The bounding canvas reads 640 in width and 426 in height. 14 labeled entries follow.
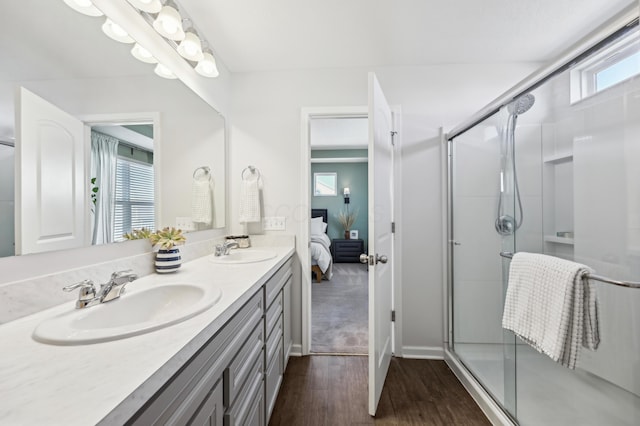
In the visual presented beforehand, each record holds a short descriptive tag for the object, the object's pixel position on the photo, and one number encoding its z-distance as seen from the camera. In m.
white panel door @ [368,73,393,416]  1.50
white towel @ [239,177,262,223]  2.15
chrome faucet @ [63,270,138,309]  0.86
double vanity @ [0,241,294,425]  0.45
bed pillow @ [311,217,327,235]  5.61
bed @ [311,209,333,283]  4.30
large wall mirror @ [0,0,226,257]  0.80
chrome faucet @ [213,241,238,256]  1.76
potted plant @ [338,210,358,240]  6.20
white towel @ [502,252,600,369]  1.04
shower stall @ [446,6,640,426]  1.23
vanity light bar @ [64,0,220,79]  1.16
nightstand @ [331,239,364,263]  5.86
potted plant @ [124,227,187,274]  1.33
